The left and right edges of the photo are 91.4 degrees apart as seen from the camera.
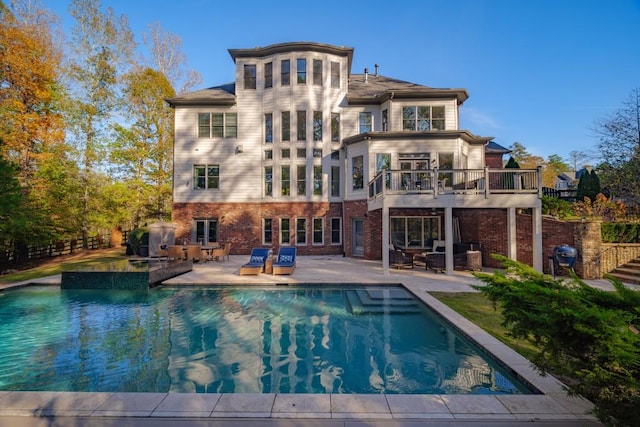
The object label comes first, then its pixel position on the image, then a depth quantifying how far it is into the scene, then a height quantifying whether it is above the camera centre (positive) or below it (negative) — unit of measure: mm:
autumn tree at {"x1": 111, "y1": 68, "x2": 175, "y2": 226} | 23156 +6005
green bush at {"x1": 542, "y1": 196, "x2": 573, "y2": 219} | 13766 +525
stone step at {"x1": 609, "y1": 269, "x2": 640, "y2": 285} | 10209 -1963
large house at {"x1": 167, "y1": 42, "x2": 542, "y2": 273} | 18516 +4728
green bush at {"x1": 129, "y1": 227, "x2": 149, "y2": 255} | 19034 -1061
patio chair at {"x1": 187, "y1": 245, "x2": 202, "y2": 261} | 15781 -1520
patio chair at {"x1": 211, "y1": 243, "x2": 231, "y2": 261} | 16453 -1630
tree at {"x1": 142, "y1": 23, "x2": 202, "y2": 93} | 25594 +13877
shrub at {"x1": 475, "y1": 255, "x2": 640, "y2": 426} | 2588 -1027
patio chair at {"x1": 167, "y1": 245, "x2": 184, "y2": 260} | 15504 -1477
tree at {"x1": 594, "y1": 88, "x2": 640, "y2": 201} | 16219 +4128
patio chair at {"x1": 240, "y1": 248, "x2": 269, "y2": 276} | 12109 -1703
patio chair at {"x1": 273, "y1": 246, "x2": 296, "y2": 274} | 12078 -1641
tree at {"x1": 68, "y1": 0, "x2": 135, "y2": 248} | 20969 +9811
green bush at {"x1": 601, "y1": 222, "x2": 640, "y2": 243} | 11734 -481
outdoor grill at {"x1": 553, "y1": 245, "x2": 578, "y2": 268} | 10773 -1230
